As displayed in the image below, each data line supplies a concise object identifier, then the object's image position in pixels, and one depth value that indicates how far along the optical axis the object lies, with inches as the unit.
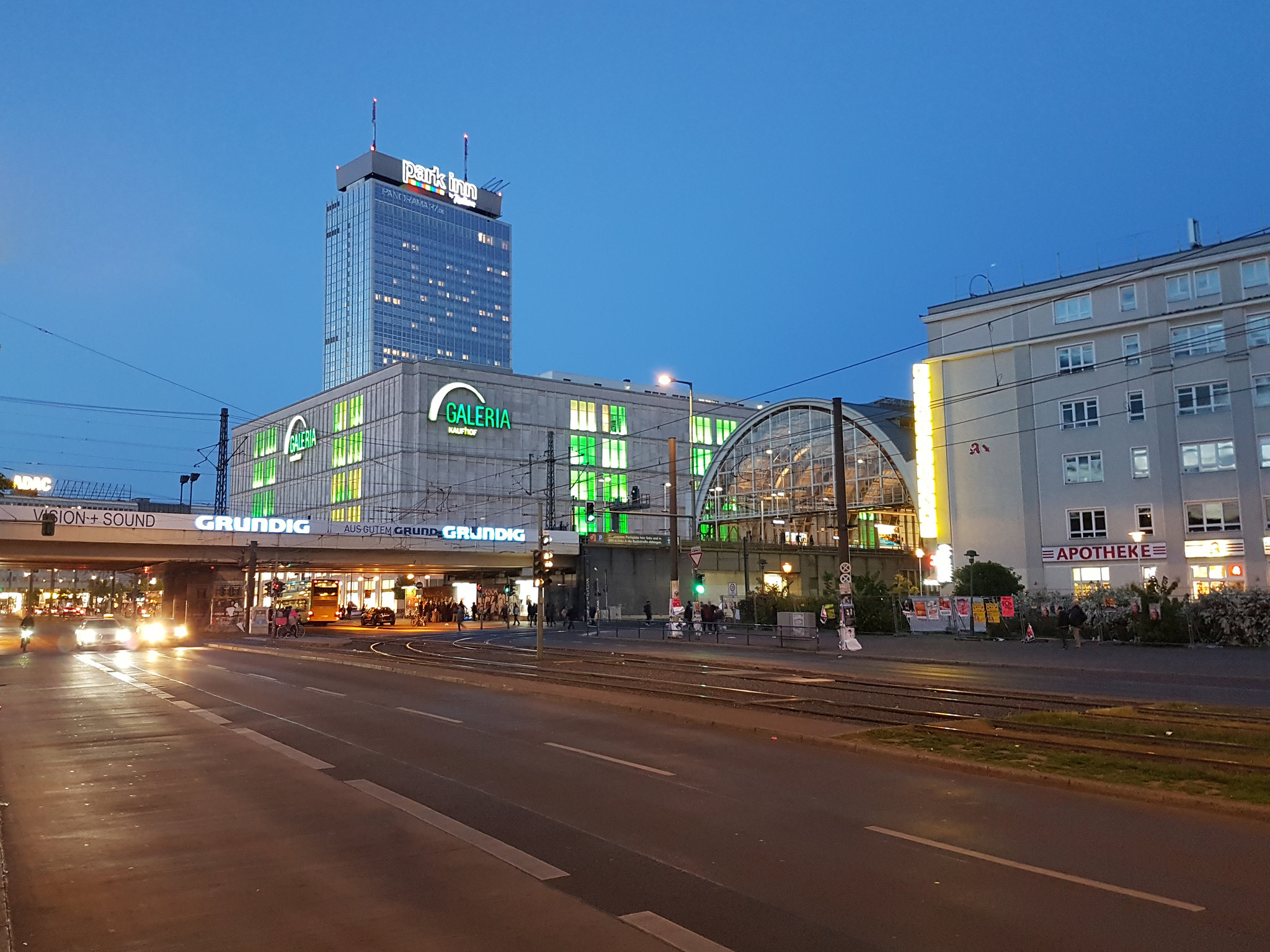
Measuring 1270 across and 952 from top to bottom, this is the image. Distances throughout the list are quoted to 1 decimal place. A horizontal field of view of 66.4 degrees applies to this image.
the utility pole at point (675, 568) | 1724.9
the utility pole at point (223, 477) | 2605.8
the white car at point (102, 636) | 1846.7
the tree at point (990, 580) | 1777.8
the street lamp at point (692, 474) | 1603.1
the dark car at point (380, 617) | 2738.7
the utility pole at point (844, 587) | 1347.2
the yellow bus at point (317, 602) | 2864.2
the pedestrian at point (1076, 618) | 1341.0
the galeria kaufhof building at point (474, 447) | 3533.5
